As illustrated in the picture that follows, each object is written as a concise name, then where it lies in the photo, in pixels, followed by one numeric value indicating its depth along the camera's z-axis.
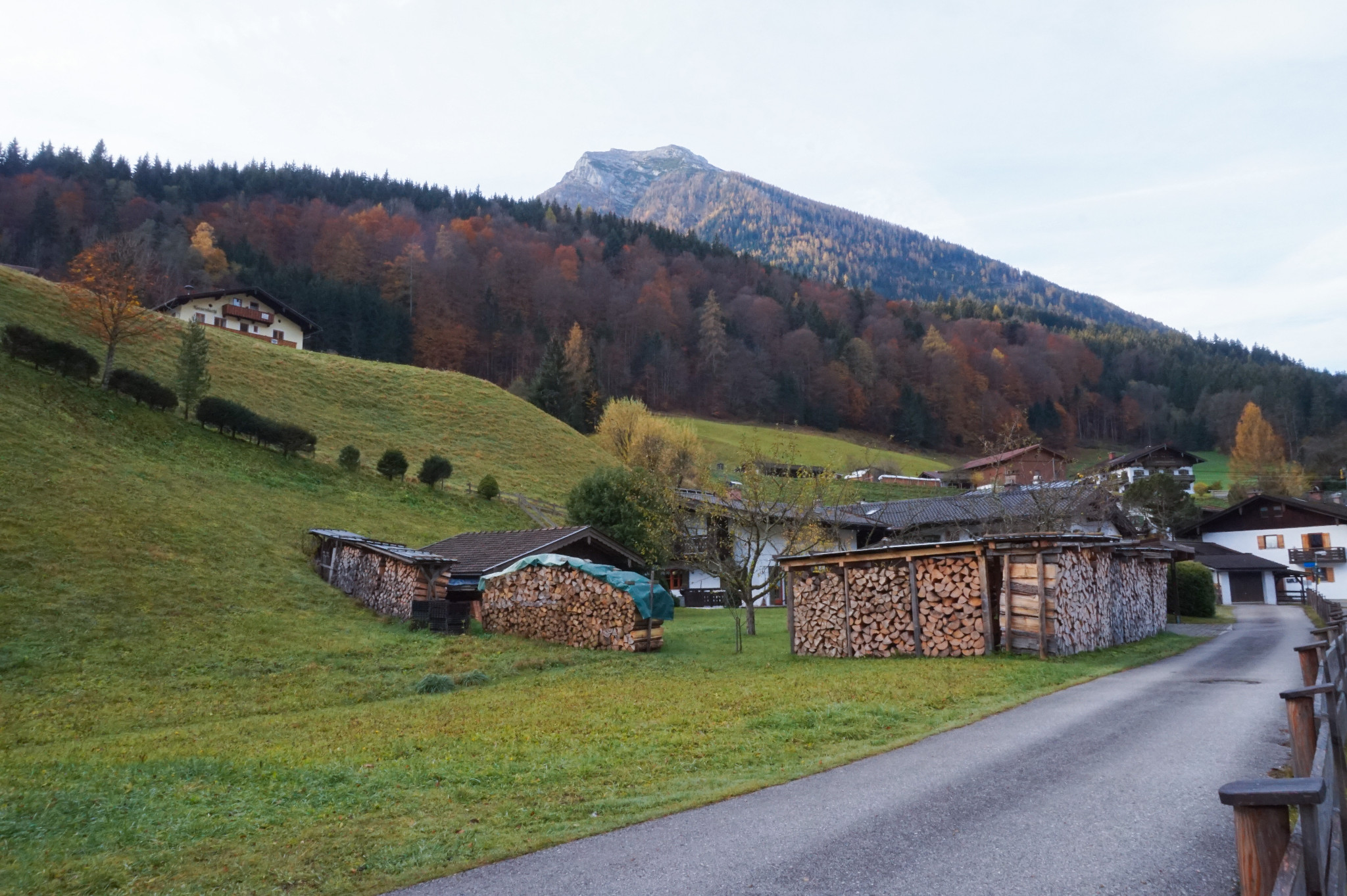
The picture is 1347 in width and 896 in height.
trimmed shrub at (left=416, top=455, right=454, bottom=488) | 42.53
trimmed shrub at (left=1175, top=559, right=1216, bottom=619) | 38.06
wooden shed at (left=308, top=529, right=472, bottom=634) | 22.69
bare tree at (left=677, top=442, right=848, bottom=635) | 26.03
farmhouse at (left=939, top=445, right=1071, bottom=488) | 63.12
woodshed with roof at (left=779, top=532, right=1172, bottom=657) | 18.23
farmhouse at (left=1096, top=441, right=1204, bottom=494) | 85.31
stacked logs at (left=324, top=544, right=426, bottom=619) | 23.47
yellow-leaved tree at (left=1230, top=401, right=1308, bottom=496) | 80.75
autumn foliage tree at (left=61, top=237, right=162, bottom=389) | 39.72
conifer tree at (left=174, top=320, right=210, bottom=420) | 37.28
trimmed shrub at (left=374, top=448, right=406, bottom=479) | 41.94
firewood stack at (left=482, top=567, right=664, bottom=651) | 21.11
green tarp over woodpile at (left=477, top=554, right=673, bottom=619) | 21.03
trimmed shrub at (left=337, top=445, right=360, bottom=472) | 40.75
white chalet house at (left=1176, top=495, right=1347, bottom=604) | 55.66
